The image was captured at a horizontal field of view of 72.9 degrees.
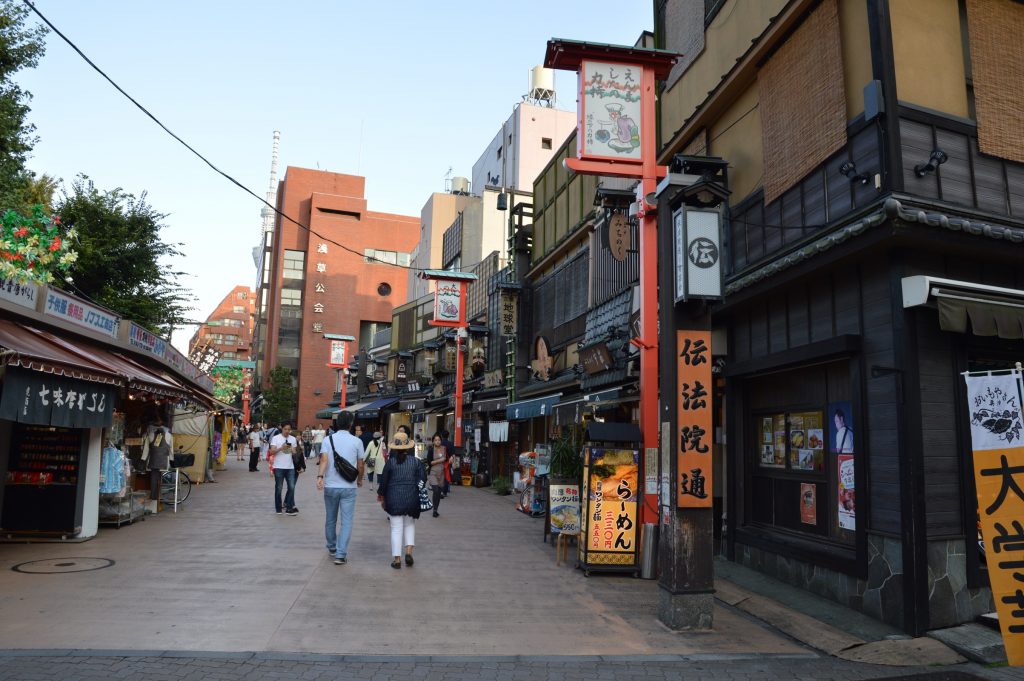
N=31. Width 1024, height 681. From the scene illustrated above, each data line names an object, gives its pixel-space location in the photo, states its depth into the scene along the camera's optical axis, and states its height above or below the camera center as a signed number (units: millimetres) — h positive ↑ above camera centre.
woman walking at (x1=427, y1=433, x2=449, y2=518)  15227 -700
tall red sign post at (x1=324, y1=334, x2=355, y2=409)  48812 +6105
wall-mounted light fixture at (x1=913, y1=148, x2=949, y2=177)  7375 +3015
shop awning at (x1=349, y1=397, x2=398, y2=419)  39688 +1840
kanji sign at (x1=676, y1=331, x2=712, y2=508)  7039 +272
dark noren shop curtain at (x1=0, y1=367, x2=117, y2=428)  8570 +456
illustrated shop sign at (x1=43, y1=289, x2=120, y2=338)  11241 +2127
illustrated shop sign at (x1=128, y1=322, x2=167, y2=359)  14646 +2134
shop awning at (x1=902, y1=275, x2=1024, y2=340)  6781 +1430
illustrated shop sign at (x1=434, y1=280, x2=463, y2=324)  27703 +5530
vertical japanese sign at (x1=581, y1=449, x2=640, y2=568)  9406 -906
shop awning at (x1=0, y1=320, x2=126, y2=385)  8392 +1001
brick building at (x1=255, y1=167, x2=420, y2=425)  71750 +17486
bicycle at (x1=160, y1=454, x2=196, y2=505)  15180 -1046
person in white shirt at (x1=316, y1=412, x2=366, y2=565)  9812 -605
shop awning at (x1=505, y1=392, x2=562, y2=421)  17436 +916
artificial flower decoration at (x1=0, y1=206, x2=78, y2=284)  8539 +2360
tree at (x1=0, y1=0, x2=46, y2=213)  15438 +7836
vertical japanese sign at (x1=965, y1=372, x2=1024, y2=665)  4812 -301
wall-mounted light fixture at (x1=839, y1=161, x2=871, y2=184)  7695 +3094
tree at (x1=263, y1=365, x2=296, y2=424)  65500 +3908
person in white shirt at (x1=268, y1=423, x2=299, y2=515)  14325 -522
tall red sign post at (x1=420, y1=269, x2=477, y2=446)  27656 +5646
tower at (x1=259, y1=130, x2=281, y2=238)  115075 +44225
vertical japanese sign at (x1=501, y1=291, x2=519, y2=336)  23641 +4415
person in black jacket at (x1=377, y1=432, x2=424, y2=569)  9336 -696
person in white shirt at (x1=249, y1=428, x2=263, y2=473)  28578 -555
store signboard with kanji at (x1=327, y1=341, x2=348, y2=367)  48844 +6015
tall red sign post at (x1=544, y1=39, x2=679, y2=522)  10703 +4979
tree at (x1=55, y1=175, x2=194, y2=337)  22891 +6150
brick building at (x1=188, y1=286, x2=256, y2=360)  121450 +20399
